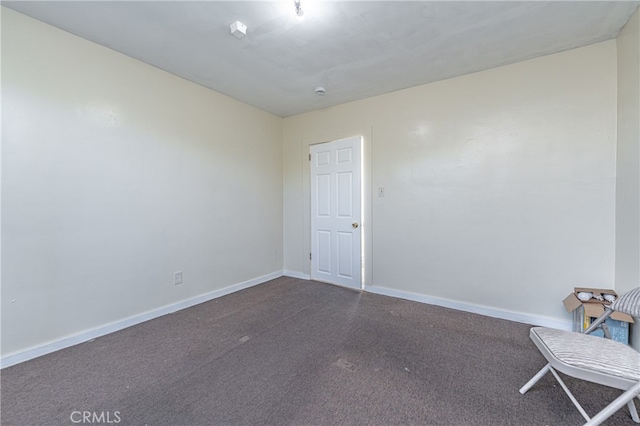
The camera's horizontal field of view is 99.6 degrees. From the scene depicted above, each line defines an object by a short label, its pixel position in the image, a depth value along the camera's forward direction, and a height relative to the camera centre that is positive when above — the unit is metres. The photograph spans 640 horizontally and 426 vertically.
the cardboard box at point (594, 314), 2.10 -0.86
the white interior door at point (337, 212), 3.73 -0.06
